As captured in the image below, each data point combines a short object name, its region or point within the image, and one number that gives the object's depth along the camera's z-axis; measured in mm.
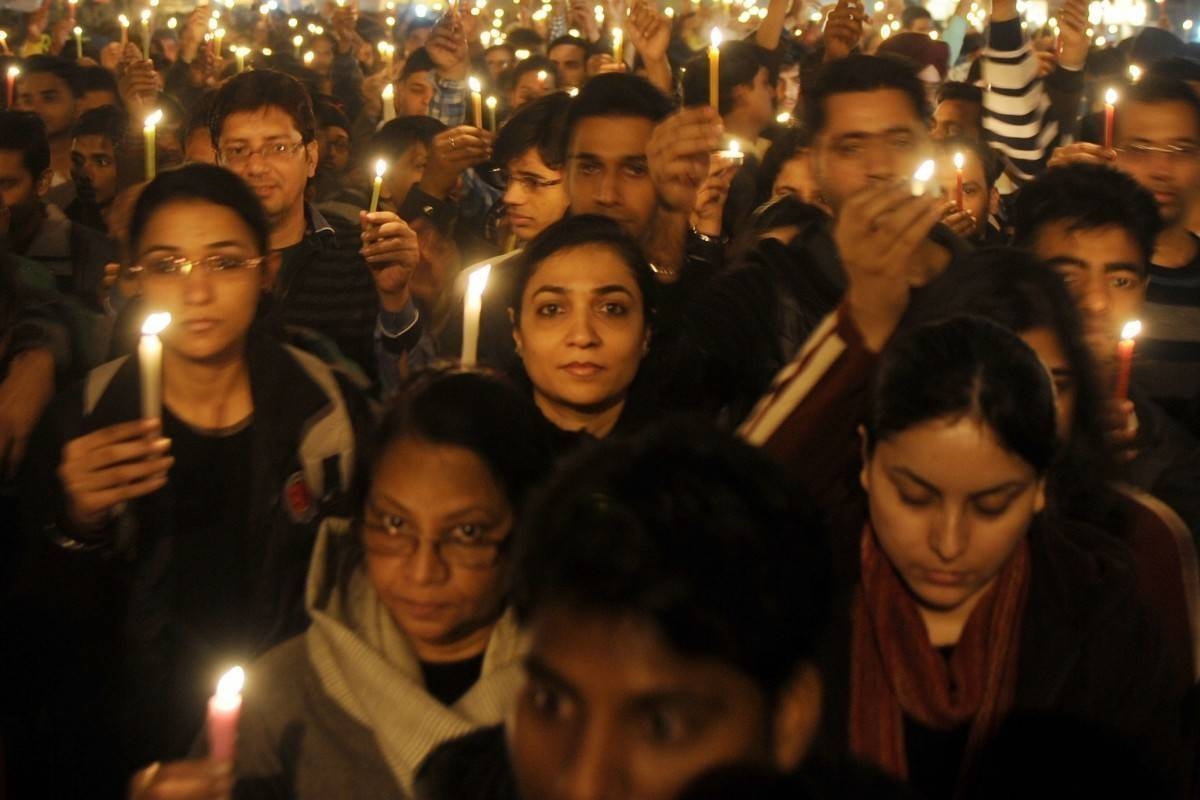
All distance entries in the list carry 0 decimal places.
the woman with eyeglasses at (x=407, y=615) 1841
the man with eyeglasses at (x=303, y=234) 3670
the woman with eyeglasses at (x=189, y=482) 2354
